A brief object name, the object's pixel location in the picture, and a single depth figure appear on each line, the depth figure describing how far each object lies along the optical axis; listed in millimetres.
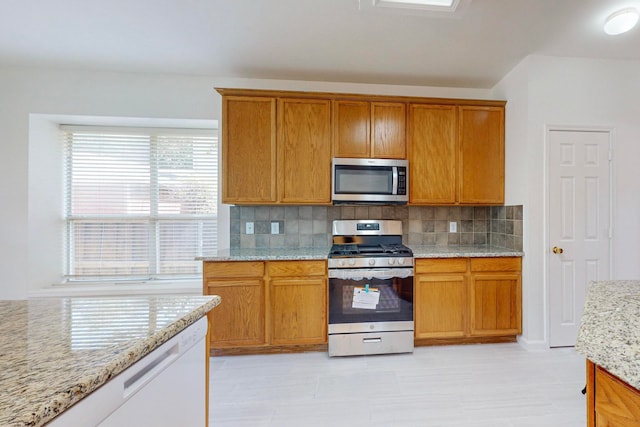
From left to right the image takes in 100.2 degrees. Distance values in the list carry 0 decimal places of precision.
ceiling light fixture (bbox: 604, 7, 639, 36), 1936
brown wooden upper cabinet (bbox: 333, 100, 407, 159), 2584
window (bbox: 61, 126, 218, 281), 2904
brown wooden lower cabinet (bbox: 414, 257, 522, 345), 2434
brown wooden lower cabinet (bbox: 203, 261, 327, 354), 2305
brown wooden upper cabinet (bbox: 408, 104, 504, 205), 2646
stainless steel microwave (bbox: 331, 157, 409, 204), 2545
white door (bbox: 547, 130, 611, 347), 2443
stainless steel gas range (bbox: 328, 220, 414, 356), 2316
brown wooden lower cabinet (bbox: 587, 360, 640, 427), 630
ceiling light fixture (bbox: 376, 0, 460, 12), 1641
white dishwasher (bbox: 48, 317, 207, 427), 581
